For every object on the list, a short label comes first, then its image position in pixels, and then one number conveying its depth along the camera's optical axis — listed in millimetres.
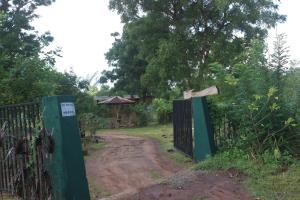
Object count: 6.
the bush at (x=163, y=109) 18966
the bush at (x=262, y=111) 4791
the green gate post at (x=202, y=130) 5700
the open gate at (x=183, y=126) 6884
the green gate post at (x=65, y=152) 3720
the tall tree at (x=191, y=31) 18576
